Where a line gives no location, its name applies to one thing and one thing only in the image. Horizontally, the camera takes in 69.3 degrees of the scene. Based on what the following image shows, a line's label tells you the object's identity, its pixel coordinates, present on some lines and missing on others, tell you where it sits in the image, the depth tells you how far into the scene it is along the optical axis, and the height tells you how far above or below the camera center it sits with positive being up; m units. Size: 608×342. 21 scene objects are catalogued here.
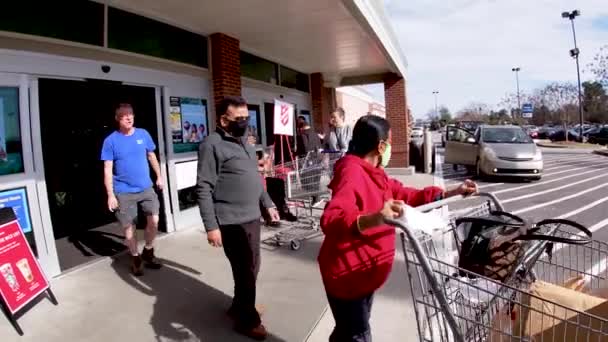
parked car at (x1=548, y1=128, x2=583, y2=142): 34.19 +0.52
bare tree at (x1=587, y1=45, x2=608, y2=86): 30.96 +4.71
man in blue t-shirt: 4.54 -0.15
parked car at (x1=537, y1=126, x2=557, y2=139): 40.18 +0.95
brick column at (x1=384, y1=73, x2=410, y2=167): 13.49 +1.04
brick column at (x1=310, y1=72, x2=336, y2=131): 12.91 +1.53
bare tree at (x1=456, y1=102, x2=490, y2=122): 74.91 +6.01
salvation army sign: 6.62 +0.57
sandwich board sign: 3.49 -0.88
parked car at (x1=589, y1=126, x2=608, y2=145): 29.20 +0.23
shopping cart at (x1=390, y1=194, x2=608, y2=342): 1.76 -0.71
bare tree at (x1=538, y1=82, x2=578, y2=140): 45.47 +4.50
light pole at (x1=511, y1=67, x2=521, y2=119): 56.38 +5.30
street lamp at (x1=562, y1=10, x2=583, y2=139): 29.78 +6.60
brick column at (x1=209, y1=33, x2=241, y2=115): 7.45 +1.58
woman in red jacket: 2.14 -0.45
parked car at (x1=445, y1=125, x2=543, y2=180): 12.03 -0.19
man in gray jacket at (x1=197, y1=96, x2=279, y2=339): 3.19 -0.30
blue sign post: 41.12 +3.15
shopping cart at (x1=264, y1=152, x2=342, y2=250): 5.99 -0.44
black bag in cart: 2.12 -0.48
